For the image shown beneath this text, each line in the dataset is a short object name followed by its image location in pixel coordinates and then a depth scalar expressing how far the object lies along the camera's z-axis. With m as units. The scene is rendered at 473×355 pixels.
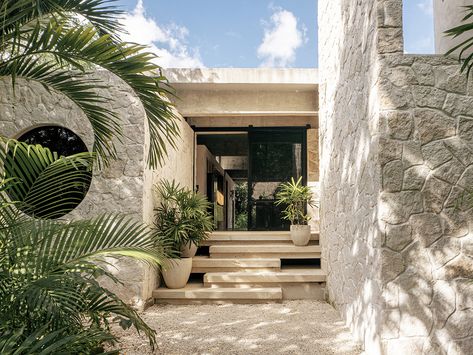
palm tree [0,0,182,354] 2.02
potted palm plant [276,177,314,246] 5.96
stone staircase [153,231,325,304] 4.97
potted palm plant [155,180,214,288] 5.14
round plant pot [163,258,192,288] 5.12
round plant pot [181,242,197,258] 5.39
